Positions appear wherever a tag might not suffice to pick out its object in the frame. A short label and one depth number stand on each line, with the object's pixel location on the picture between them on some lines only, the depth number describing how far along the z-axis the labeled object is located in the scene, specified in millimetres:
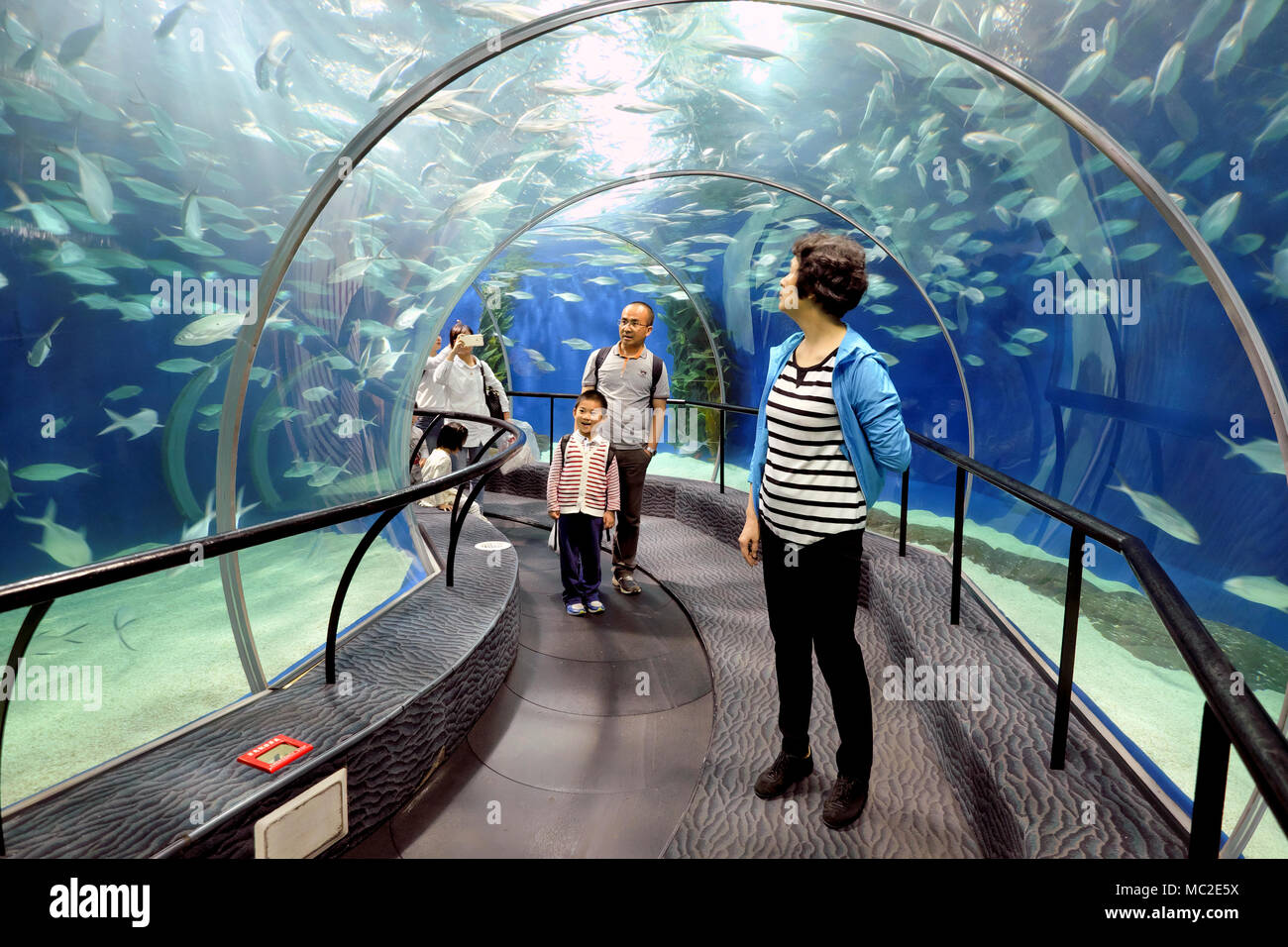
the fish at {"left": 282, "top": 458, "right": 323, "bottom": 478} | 3489
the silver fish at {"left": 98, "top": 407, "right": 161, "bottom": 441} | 2605
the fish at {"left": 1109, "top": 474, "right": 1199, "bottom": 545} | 3811
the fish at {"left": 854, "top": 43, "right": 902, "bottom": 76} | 4848
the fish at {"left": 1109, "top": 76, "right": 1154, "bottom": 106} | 3516
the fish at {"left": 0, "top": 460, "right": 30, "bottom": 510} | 2266
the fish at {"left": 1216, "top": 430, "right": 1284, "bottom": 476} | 3303
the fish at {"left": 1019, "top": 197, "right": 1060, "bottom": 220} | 4686
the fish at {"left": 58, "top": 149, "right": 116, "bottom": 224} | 2393
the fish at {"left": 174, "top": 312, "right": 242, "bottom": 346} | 2758
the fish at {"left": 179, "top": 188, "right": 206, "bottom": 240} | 2705
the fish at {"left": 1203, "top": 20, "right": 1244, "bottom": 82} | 3057
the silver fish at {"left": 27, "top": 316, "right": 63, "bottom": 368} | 2365
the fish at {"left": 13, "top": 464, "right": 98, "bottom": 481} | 2334
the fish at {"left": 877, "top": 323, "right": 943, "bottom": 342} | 9508
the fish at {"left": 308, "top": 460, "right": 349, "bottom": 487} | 3697
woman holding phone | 6715
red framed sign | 2115
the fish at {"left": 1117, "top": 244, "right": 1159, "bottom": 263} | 3817
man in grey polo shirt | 4605
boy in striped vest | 4367
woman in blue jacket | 1939
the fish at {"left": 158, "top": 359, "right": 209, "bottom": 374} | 2680
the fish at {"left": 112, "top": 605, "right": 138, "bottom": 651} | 2855
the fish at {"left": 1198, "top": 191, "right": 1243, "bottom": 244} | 3172
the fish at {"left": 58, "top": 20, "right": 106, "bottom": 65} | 2301
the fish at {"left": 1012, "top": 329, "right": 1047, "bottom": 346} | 5457
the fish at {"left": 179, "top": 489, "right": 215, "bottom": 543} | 2893
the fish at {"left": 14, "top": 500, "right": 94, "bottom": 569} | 2430
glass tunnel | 2463
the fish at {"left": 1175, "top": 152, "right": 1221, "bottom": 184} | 3242
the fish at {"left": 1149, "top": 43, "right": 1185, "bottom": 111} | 3386
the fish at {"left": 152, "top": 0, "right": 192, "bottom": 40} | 2546
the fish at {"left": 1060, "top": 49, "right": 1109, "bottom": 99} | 3648
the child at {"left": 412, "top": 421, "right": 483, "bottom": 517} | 5973
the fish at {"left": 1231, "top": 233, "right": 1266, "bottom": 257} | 3094
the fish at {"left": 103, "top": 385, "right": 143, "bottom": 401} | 2549
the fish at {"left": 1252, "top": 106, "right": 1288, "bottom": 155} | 2922
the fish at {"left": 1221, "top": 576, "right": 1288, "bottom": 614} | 3115
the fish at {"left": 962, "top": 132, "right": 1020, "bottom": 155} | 5058
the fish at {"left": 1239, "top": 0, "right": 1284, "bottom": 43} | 2842
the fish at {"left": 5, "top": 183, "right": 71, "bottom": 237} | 2281
